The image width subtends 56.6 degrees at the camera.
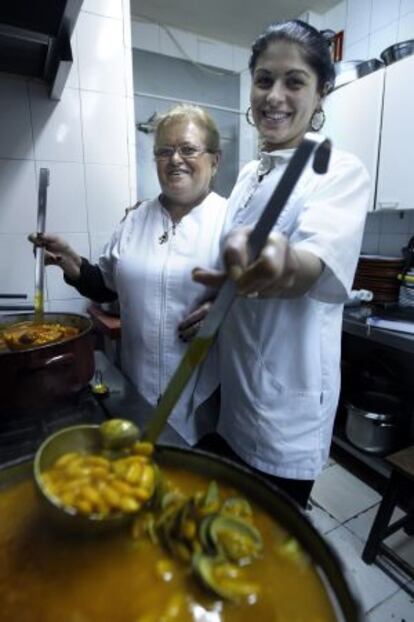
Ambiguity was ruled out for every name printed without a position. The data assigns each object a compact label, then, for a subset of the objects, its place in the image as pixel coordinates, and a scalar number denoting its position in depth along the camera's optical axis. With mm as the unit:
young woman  697
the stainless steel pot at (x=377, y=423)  1883
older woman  998
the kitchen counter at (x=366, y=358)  1688
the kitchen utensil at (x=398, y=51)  1854
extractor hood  840
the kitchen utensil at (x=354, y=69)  2032
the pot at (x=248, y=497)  344
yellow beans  396
